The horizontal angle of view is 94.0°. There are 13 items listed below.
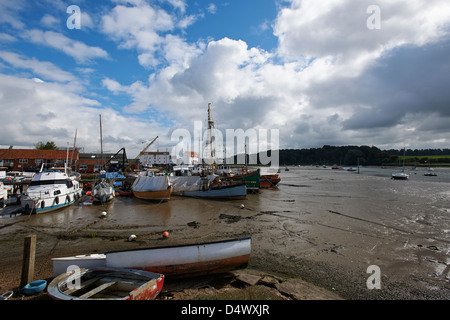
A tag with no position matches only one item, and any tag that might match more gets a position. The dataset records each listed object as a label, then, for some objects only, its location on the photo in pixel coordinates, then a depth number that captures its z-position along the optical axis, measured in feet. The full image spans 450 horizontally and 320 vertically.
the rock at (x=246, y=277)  22.16
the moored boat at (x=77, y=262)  21.90
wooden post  20.58
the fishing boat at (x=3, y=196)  65.77
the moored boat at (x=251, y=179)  100.68
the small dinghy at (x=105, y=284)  17.44
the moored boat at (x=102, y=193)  73.15
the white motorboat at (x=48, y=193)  55.52
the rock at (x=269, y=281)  21.76
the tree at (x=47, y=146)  227.40
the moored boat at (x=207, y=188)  82.48
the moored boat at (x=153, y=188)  78.48
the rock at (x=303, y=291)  19.79
